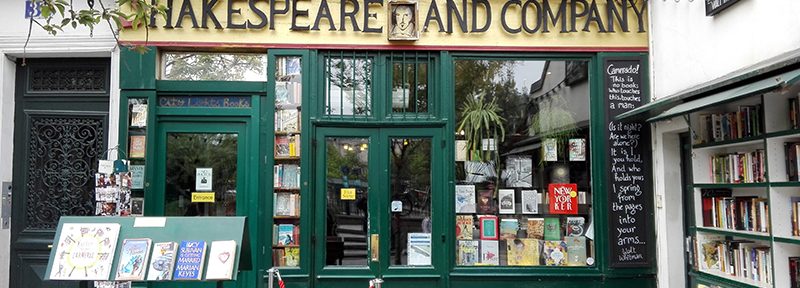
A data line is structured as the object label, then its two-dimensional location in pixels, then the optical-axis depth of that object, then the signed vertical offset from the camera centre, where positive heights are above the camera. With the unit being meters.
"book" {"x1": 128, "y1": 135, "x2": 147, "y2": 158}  6.94 +0.43
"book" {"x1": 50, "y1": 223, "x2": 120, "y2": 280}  4.55 -0.54
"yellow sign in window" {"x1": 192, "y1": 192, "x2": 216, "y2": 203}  7.04 -0.18
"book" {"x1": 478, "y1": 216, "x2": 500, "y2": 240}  7.23 -0.57
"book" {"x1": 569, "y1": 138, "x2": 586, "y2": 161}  7.29 +0.39
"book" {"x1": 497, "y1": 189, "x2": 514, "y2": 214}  7.26 -0.24
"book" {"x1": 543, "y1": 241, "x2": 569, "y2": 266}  7.20 -0.89
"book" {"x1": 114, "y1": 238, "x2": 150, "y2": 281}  4.54 -0.60
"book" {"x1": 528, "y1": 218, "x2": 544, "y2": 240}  7.27 -0.59
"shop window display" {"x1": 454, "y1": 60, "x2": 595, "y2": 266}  7.22 +0.20
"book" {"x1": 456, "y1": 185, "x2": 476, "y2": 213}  7.22 -0.21
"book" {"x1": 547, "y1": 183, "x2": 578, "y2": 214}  7.25 -0.23
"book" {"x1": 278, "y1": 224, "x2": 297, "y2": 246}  7.04 -0.63
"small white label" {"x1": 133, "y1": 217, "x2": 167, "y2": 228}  4.75 -0.32
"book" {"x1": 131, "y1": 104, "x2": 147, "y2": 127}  6.95 +0.80
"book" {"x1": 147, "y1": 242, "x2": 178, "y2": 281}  4.54 -0.62
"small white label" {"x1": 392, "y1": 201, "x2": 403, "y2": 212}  7.11 -0.30
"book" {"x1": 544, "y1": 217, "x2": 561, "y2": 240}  7.26 -0.60
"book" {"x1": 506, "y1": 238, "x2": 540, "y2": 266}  7.19 -0.88
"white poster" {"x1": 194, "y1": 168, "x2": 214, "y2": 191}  7.05 +0.02
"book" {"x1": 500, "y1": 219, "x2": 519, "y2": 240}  7.25 -0.59
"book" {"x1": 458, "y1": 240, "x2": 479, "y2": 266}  7.16 -0.87
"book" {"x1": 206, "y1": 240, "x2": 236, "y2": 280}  4.50 -0.61
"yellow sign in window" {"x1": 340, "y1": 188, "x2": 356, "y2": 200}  7.10 -0.14
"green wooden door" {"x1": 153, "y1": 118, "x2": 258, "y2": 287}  7.02 +0.18
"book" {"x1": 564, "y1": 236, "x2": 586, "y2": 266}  7.20 -0.86
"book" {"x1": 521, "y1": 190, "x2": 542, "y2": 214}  7.28 -0.25
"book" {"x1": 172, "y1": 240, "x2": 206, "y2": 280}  4.50 -0.61
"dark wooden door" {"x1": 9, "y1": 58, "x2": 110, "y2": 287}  7.21 +0.32
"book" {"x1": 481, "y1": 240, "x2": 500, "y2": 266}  7.19 -0.88
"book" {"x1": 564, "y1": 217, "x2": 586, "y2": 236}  7.24 -0.56
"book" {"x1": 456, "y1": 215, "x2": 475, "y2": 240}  7.19 -0.58
